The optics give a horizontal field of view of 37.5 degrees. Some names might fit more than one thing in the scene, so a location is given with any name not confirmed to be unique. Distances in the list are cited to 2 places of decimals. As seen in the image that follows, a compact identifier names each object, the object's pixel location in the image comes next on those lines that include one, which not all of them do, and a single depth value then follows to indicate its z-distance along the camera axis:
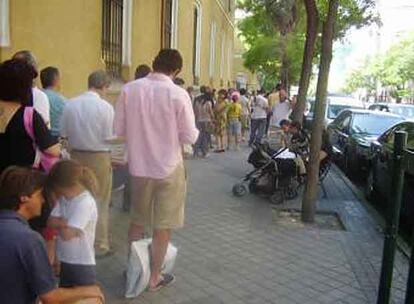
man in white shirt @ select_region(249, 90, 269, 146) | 17.03
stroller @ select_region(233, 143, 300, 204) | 9.20
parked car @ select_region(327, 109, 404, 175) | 12.45
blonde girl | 3.40
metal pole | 4.31
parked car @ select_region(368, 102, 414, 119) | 20.32
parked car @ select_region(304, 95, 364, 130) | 20.41
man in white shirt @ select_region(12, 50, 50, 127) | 4.73
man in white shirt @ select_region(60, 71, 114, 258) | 5.52
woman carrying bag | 3.78
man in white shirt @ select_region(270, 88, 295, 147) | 13.61
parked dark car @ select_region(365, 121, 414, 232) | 7.73
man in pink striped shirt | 4.84
